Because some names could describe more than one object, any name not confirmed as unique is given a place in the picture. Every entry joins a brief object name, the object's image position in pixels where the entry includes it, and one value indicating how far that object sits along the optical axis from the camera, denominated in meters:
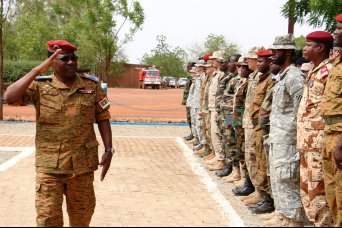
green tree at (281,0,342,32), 7.28
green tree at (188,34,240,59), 67.69
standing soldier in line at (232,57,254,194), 7.43
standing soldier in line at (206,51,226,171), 9.04
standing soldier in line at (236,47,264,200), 6.64
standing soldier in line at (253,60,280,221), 5.79
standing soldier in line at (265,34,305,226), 5.26
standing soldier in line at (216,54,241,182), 8.03
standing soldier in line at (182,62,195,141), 13.21
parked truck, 48.59
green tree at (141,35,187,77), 63.72
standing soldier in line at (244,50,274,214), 6.16
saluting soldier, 4.06
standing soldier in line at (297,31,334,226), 4.68
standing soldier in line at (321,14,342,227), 4.23
